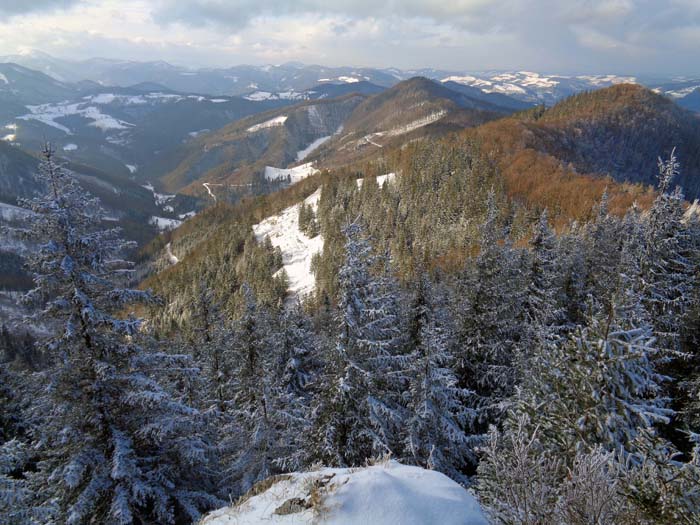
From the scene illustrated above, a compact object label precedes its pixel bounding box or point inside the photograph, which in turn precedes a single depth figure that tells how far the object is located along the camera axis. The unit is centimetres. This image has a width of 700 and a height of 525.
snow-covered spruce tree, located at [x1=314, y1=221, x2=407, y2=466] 1480
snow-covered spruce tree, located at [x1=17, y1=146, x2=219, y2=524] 1037
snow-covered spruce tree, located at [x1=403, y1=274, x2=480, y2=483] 1510
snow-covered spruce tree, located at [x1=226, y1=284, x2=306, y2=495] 1652
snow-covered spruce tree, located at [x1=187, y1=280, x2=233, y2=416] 2442
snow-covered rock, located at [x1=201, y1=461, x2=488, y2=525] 621
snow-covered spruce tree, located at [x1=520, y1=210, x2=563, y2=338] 1962
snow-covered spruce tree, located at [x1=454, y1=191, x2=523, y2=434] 2009
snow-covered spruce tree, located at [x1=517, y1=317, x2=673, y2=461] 1018
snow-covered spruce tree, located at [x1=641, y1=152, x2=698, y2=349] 1905
